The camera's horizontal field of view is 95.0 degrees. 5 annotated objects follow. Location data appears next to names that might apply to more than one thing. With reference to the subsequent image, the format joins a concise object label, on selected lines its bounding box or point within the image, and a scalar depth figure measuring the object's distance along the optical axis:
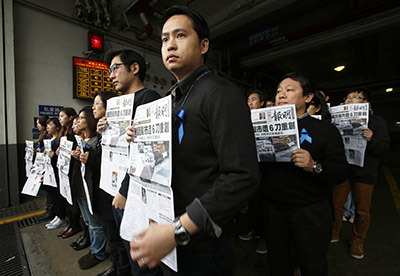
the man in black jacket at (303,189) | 1.12
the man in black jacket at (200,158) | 0.54
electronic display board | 3.77
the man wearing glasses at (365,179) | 1.86
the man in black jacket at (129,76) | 1.19
